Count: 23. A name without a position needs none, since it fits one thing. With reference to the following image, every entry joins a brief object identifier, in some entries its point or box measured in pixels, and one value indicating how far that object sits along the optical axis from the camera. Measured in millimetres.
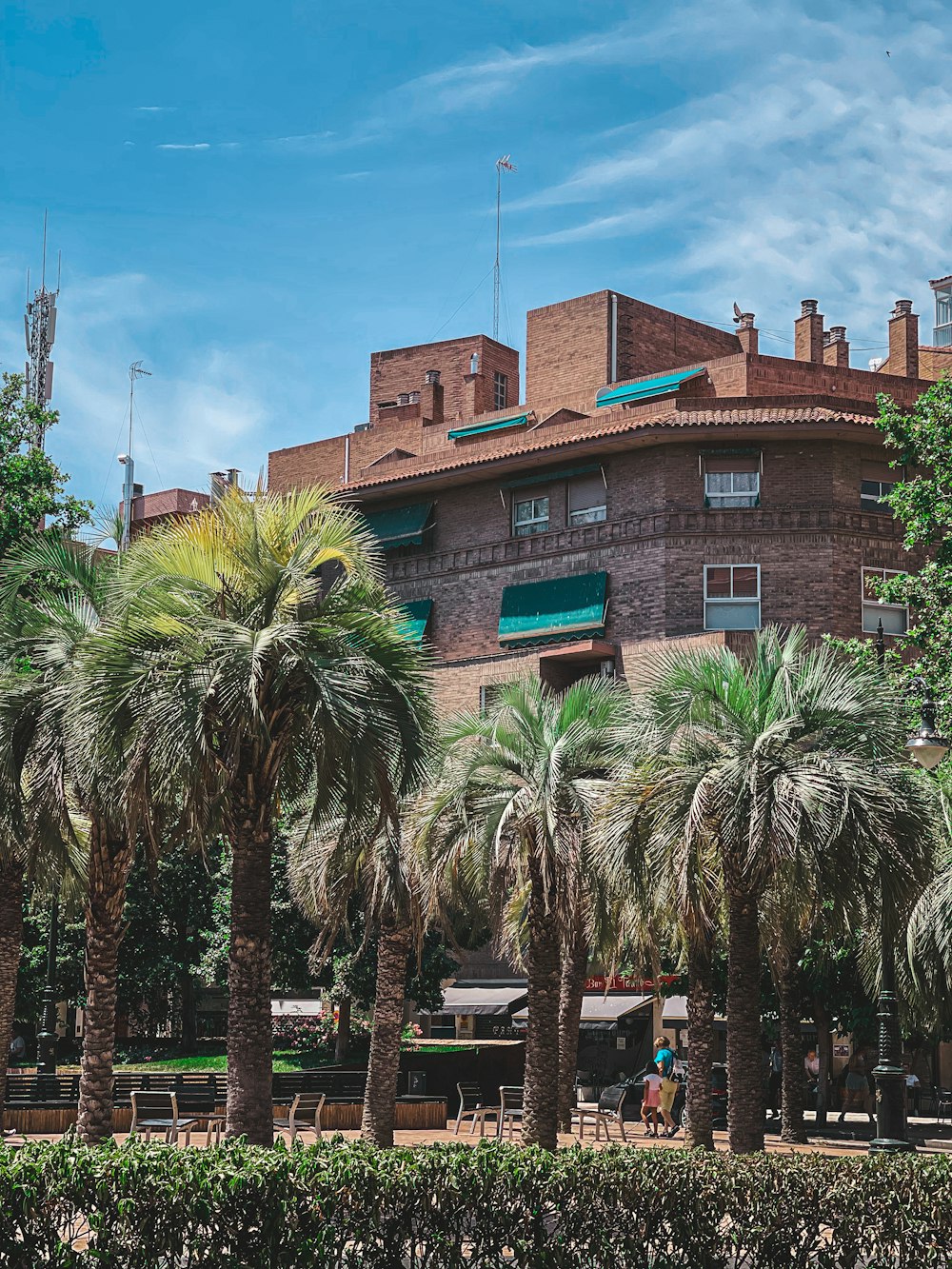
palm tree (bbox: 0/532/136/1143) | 18953
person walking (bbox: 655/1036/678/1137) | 30844
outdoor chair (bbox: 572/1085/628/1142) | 27188
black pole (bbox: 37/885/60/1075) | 32312
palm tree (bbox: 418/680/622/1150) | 20344
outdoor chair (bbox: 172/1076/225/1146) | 26078
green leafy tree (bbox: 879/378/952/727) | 31219
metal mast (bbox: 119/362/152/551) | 80625
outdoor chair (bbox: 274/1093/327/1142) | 24305
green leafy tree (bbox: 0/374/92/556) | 33688
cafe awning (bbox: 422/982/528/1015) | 44406
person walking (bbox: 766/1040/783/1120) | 36375
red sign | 42594
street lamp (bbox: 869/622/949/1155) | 18297
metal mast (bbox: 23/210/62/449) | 87625
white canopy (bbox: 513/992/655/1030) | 42156
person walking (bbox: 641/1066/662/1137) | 31031
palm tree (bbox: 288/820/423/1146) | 22375
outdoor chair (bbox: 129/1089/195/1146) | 22250
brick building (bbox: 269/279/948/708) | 44875
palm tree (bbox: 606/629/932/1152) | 16891
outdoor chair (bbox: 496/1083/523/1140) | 27344
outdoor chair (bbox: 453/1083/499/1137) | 27220
